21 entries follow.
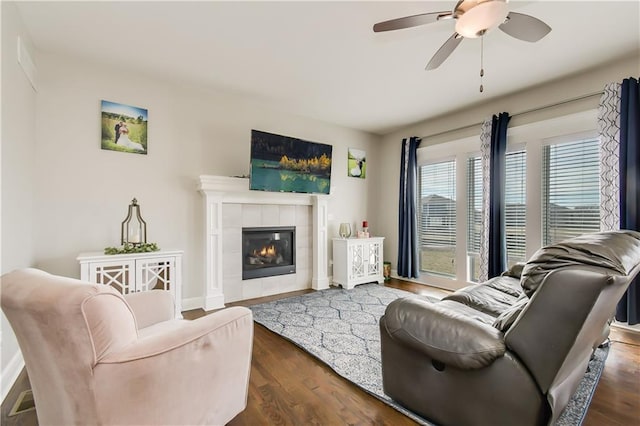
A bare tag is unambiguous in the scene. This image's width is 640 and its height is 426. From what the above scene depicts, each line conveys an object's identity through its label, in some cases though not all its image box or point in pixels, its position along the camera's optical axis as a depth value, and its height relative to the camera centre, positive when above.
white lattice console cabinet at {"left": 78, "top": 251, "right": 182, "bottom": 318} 2.56 -0.55
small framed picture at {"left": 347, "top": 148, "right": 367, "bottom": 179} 5.06 +0.90
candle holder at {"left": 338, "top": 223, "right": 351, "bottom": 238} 4.67 -0.27
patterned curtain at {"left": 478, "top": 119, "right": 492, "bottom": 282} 3.77 +0.16
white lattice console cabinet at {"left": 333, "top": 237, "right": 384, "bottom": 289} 4.40 -0.75
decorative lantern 2.90 -0.16
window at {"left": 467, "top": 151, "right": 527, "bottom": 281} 3.62 +0.10
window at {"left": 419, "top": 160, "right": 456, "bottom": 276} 4.45 -0.07
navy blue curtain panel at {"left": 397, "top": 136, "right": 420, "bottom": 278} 4.80 +0.04
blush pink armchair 0.98 -0.55
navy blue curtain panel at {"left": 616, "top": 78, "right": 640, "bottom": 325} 2.69 +0.39
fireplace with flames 3.88 -0.54
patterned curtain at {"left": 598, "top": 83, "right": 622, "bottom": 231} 2.84 +0.57
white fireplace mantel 3.42 +0.04
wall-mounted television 3.62 +0.67
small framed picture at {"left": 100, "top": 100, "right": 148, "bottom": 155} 2.99 +0.91
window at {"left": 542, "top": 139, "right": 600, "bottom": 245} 3.12 +0.27
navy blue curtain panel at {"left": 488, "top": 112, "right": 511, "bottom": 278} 3.66 +0.07
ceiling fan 1.68 +1.21
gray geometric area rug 1.79 -1.11
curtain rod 3.07 +1.27
